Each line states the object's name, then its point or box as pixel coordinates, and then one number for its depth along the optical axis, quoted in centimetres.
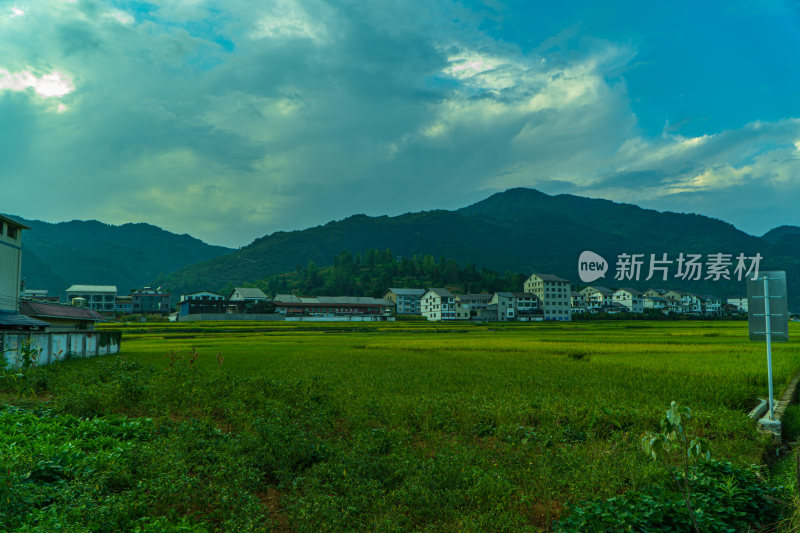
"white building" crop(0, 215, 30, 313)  2762
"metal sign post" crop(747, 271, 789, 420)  1034
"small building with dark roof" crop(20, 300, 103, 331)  2928
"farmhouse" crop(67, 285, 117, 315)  10181
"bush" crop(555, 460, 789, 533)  551
